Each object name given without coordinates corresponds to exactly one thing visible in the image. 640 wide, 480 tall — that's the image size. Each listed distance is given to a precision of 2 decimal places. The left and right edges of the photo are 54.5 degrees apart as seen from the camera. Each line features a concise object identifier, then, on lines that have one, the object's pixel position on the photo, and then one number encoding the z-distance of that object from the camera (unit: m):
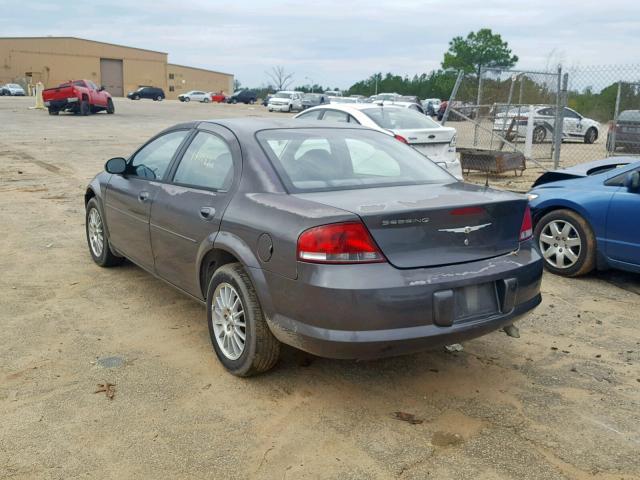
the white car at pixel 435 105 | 42.74
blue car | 5.55
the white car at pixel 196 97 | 72.62
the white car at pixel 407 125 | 10.29
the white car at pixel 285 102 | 46.41
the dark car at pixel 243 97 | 69.31
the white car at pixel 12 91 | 65.12
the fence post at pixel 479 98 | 14.58
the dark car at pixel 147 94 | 66.44
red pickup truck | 29.20
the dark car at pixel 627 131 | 12.90
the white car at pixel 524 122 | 14.98
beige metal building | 82.56
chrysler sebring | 3.23
